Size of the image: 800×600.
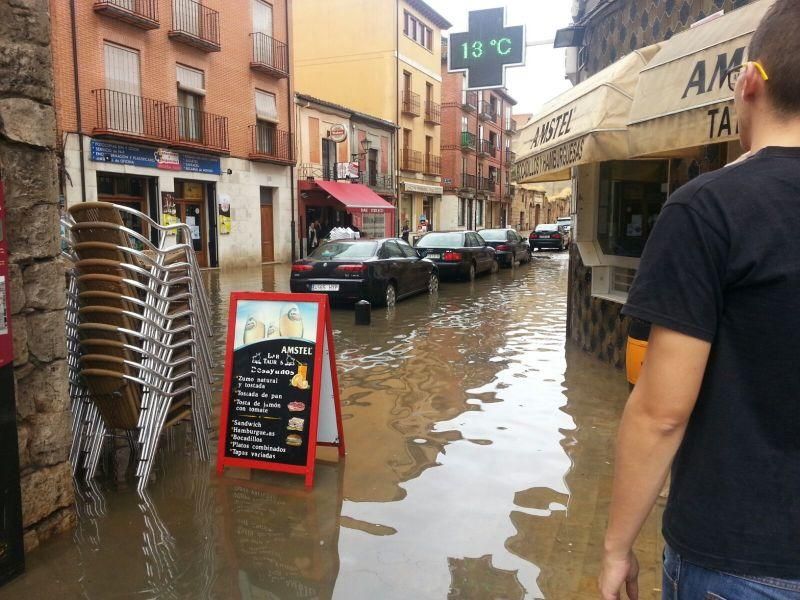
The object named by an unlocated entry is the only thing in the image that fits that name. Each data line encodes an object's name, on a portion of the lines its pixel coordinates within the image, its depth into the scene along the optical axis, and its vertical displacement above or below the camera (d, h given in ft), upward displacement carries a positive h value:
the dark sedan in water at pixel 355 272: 36.29 -2.70
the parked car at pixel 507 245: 68.13 -2.22
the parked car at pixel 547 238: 104.53 -2.23
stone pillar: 9.61 -0.59
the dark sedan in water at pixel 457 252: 52.95 -2.29
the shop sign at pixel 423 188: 117.60 +6.83
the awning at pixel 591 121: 17.08 +2.94
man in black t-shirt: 4.04 -0.79
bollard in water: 32.09 -4.34
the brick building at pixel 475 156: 139.64 +16.21
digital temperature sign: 38.40 +10.55
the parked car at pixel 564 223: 118.62 +0.23
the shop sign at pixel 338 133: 88.84 +12.47
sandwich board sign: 13.05 -3.21
